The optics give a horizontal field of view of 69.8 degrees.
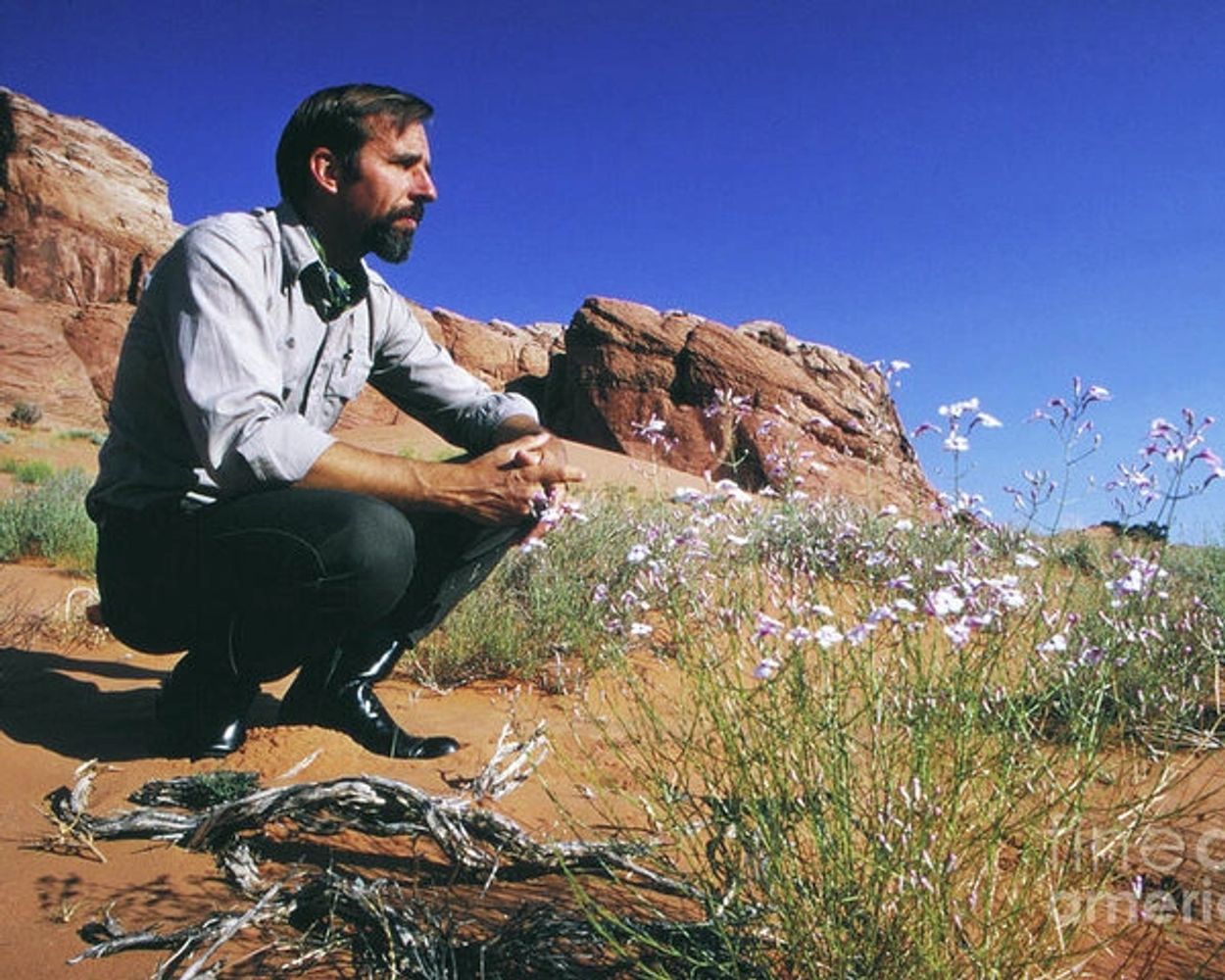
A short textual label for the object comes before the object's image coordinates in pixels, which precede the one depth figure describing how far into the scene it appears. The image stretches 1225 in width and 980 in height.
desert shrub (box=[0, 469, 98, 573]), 5.97
